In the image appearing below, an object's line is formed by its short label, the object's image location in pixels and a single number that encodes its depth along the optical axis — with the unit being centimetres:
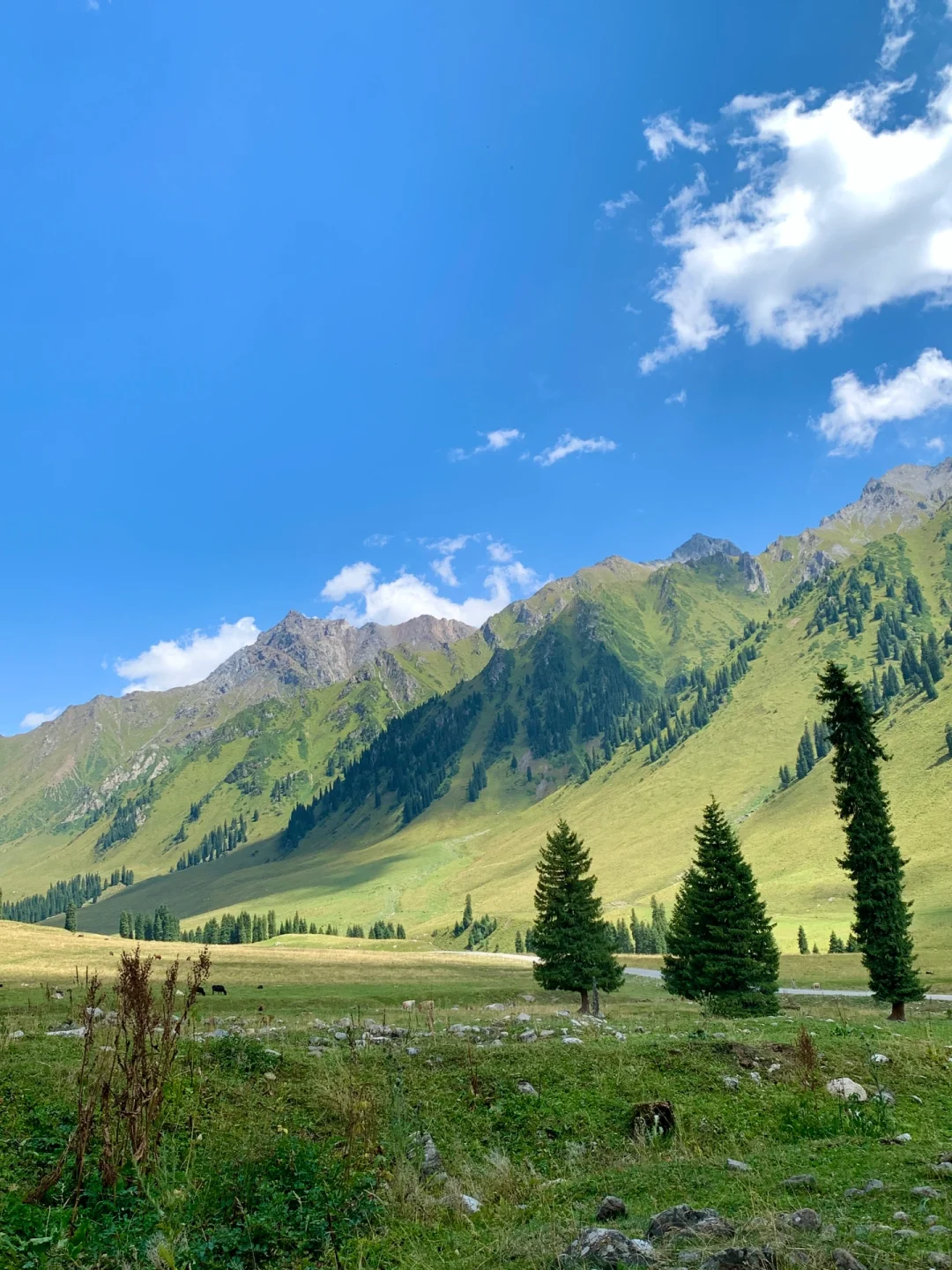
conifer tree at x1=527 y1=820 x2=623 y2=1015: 4938
